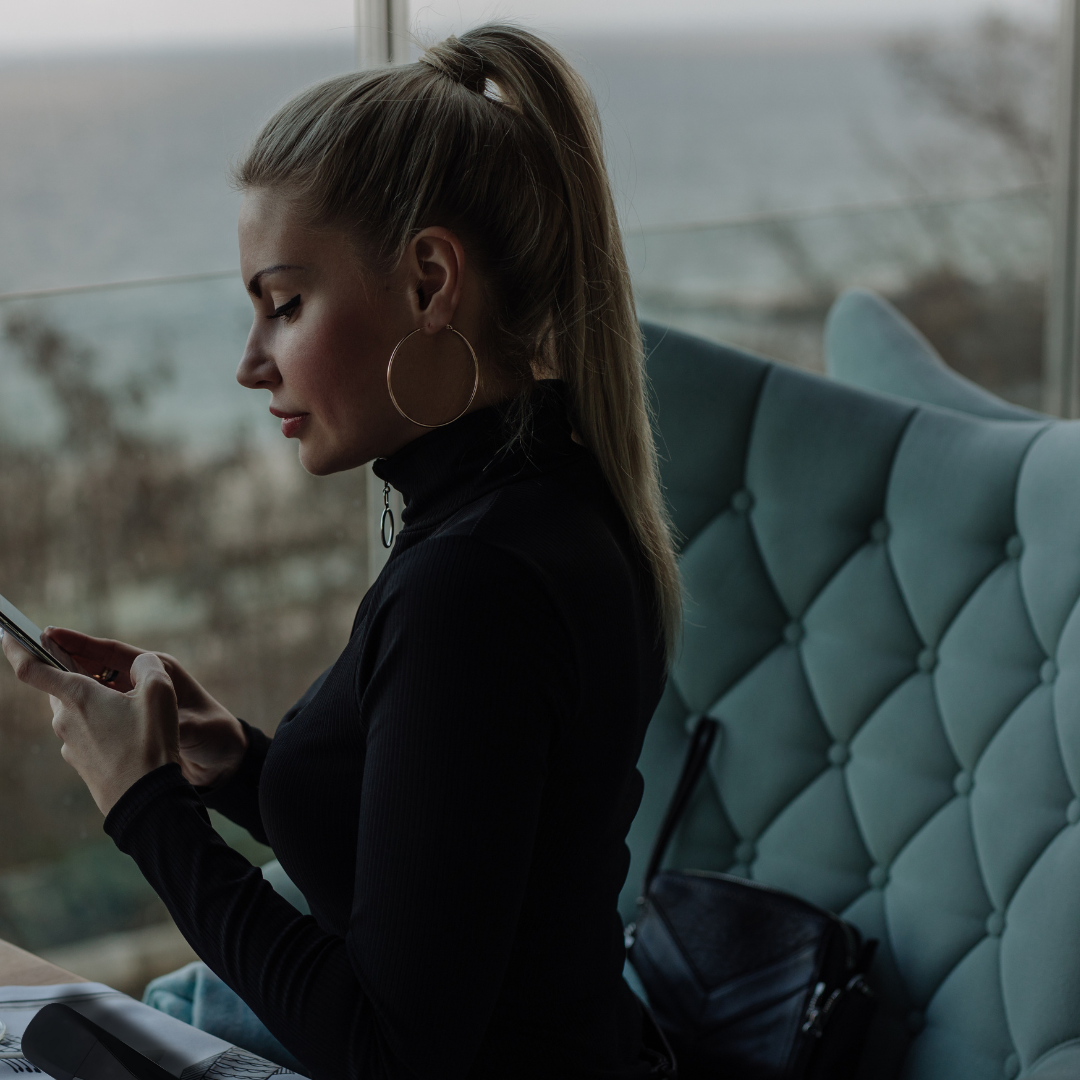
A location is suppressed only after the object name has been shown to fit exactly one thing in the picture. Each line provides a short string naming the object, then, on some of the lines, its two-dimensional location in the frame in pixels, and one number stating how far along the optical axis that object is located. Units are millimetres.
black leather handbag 2038
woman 1625
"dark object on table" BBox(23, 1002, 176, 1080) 1683
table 1843
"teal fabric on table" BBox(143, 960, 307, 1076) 1998
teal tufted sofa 2078
